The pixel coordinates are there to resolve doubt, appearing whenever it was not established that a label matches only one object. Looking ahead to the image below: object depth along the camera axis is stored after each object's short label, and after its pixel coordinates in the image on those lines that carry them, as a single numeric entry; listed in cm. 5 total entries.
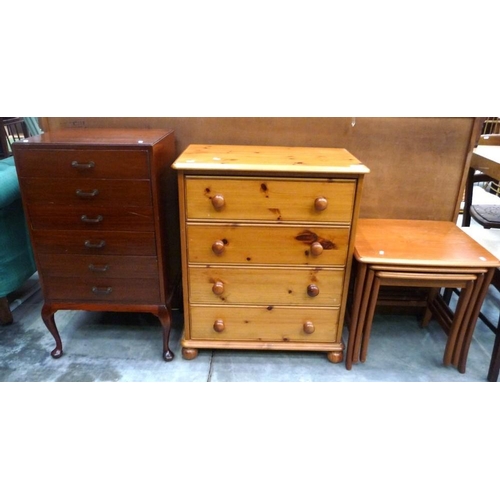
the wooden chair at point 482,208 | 205
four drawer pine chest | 128
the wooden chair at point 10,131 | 294
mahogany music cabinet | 124
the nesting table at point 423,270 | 135
